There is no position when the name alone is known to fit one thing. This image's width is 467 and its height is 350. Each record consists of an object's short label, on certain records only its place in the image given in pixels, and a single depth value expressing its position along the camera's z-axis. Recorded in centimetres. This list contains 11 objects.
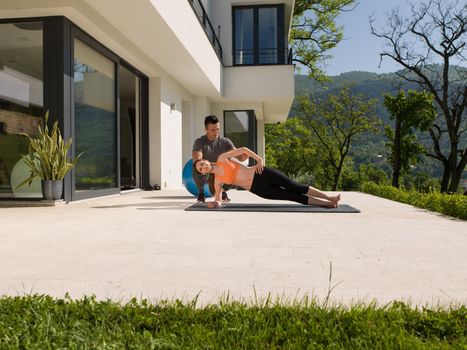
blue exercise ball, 718
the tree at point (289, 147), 2762
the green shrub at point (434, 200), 502
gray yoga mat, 520
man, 635
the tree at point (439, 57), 1855
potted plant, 576
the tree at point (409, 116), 1967
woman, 539
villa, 615
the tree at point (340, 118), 2778
